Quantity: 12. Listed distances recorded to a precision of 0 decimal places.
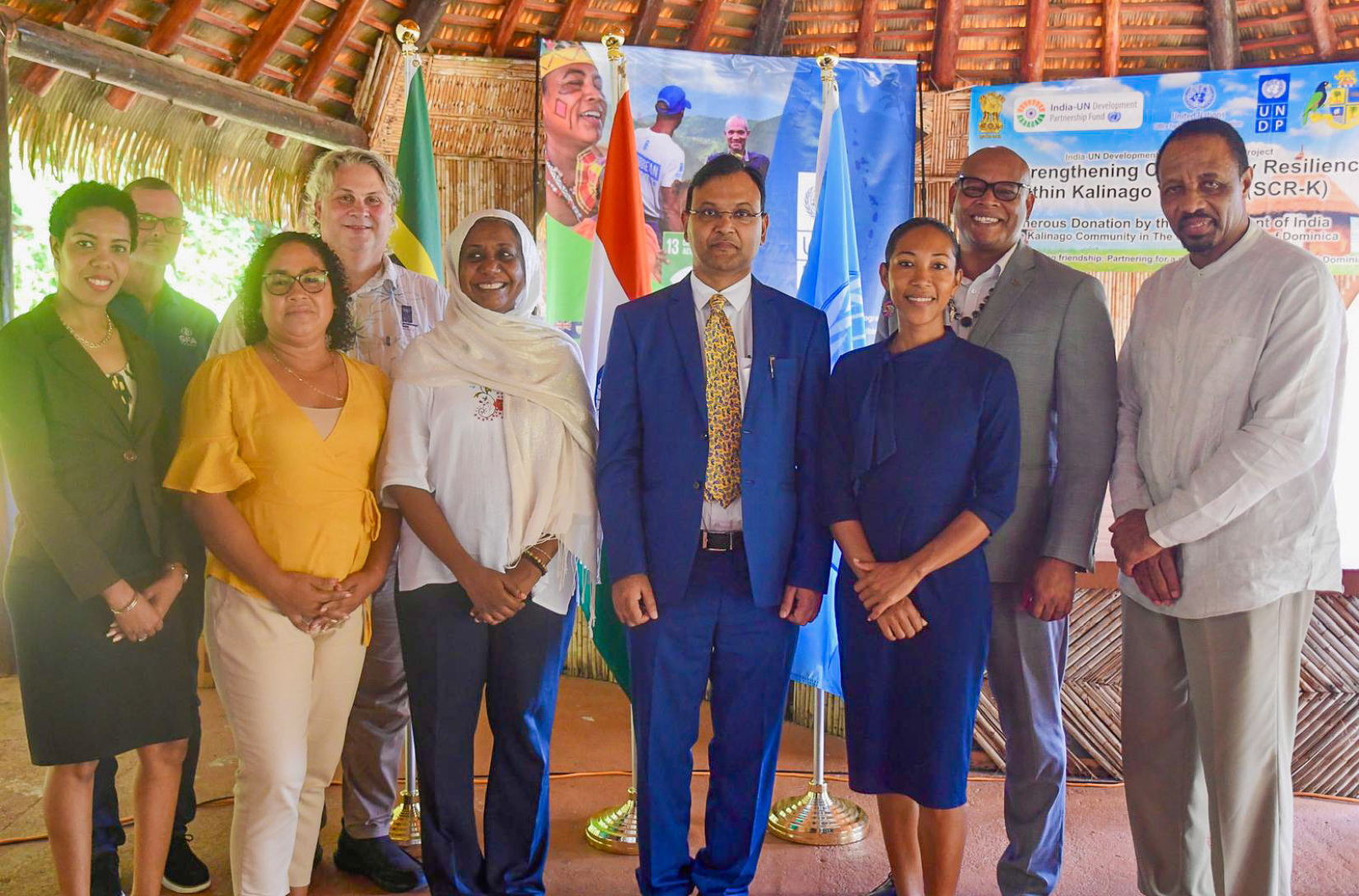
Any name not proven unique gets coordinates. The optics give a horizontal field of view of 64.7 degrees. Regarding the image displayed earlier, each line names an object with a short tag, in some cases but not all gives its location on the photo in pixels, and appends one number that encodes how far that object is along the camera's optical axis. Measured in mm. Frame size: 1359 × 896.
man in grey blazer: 2547
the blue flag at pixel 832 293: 3449
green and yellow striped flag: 3512
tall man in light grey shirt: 2303
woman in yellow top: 2283
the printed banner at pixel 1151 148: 5453
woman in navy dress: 2381
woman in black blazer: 2287
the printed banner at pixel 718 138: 5320
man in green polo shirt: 2709
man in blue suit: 2482
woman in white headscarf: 2488
